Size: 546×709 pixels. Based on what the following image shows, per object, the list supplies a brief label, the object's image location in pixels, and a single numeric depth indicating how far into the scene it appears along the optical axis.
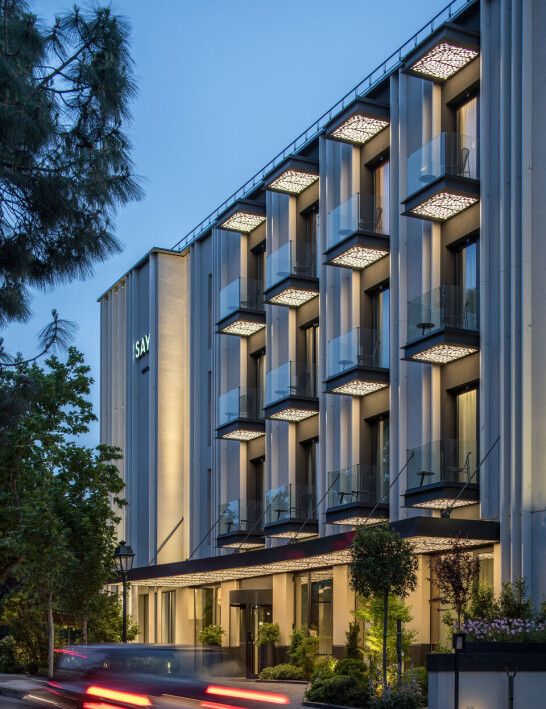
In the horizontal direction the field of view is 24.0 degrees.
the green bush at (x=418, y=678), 29.38
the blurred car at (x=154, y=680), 14.59
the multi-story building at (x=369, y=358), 32.03
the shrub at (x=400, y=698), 27.73
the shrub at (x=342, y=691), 30.72
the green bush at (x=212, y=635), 47.97
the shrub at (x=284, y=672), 40.25
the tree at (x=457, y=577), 31.16
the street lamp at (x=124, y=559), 37.23
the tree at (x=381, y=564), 30.84
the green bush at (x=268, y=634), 43.41
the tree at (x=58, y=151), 15.16
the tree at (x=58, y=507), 43.84
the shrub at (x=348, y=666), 34.35
